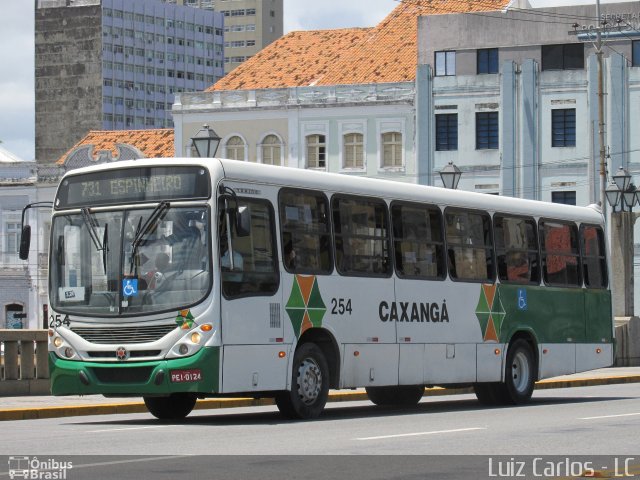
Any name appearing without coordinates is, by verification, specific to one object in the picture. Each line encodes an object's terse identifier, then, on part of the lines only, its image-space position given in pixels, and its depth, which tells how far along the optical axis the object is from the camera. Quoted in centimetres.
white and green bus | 1956
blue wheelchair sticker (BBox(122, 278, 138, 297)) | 1966
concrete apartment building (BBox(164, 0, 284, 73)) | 19800
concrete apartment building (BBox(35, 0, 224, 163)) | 15350
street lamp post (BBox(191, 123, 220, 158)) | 2922
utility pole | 4850
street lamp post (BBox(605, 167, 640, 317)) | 4147
